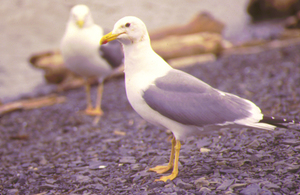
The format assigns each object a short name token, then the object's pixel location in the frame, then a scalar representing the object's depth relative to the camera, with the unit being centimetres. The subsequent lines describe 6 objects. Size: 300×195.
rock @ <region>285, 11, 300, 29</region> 2485
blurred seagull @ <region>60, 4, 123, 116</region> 1313
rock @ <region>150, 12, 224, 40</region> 2256
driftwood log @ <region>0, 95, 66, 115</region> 1544
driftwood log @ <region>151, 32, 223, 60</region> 2053
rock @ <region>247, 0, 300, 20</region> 3709
